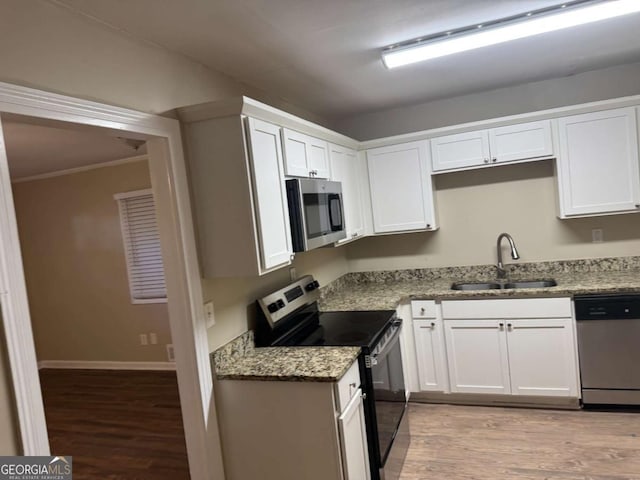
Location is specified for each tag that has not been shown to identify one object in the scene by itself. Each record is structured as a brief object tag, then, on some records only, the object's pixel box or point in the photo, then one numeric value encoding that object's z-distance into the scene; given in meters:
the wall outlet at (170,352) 4.84
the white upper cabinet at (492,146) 3.31
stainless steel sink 3.46
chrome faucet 3.67
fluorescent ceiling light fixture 2.03
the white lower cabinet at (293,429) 1.97
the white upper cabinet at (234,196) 2.06
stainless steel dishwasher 2.91
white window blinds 4.83
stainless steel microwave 2.37
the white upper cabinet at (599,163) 3.14
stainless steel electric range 2.26
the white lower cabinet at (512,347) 3.06
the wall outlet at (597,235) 3.51
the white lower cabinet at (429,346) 3.36
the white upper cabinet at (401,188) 3.64
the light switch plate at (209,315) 2.18
